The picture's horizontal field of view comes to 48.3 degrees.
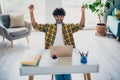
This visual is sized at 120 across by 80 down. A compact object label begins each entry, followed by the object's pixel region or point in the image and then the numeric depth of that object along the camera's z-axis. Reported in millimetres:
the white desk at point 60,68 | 1350
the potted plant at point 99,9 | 3584
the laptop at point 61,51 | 1425
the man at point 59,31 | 1590
